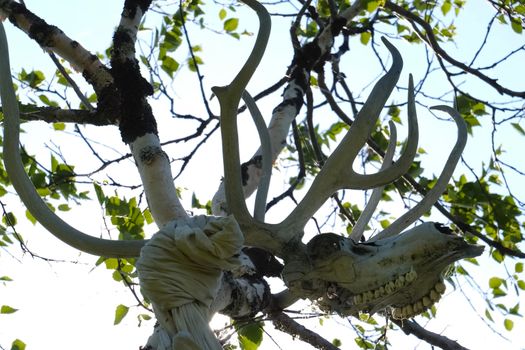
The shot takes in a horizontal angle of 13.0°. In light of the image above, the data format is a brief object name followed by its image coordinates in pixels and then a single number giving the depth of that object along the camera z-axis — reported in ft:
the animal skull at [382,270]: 10.44
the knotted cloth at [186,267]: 9.98
